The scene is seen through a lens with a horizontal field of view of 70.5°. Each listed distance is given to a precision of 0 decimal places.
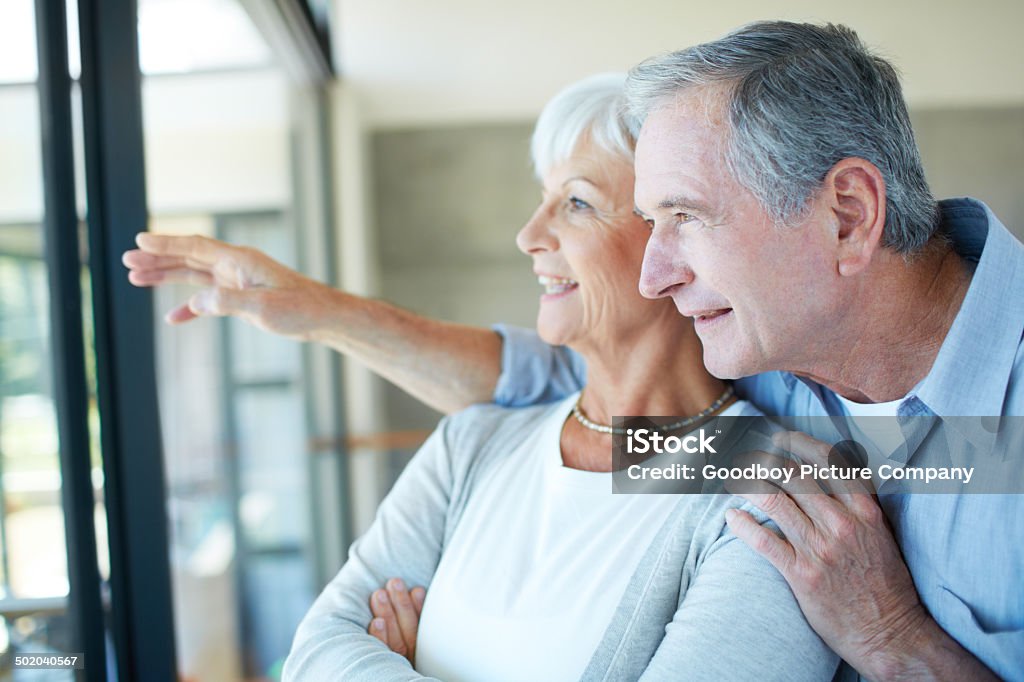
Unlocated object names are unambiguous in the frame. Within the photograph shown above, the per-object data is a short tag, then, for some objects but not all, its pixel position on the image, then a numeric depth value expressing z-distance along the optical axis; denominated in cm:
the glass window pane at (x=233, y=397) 282
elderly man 78
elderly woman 81
